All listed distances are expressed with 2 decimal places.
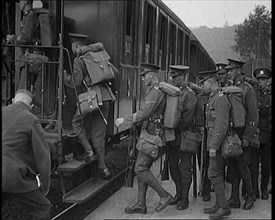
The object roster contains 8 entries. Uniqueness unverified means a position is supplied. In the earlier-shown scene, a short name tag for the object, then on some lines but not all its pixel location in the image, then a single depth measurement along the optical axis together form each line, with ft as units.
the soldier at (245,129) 15.80
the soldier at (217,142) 14.71
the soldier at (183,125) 16.29
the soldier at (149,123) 15.20
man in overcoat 11.52
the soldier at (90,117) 15.51
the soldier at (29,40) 15.85
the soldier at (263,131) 17.66
